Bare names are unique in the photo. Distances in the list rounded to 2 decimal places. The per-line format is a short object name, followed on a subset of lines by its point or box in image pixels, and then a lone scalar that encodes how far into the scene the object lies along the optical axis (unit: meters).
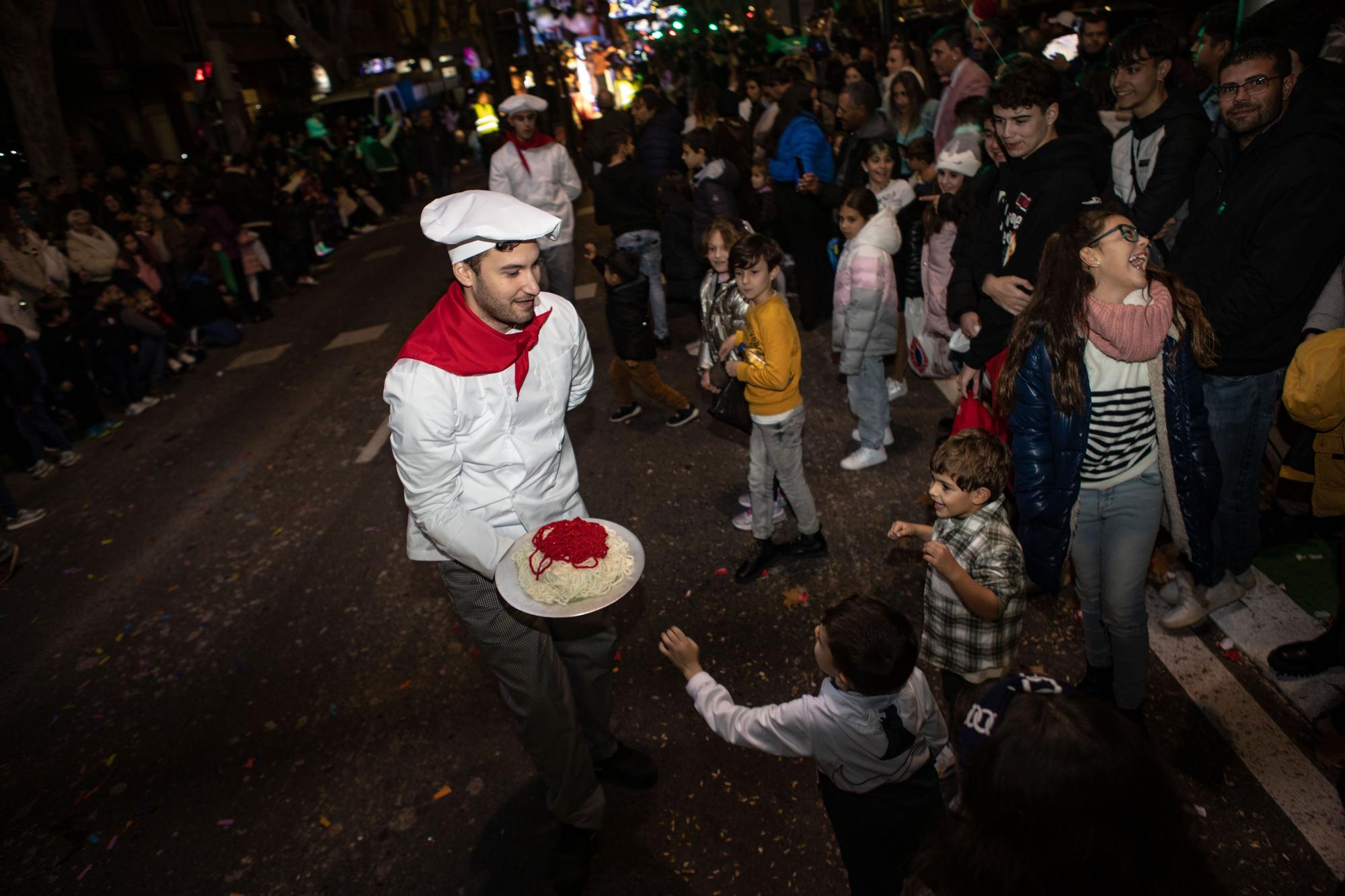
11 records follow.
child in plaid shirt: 3.01
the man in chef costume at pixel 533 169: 7.80
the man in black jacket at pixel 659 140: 9.55
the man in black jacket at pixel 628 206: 7.95
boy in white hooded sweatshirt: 2.38
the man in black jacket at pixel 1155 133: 4.27
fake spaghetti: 2.73
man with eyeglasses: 3.30
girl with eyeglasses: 2.98
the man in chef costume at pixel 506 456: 2.80
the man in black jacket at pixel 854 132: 7.56
